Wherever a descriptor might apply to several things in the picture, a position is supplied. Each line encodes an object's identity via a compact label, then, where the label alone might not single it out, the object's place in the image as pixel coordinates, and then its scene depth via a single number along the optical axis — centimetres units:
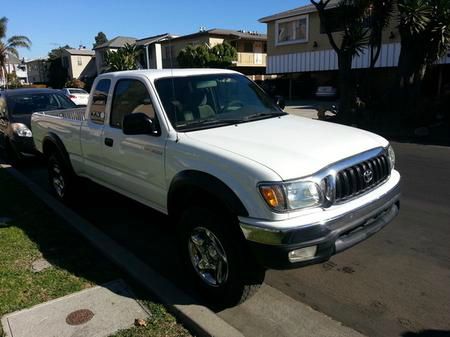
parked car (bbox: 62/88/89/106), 2589
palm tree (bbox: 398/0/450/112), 1269
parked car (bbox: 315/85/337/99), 2603
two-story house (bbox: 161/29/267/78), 4019
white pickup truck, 303
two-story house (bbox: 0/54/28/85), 8559
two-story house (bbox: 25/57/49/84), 7086
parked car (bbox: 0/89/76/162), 914
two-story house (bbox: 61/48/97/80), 6209
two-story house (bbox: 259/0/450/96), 2439
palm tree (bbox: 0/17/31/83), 5997
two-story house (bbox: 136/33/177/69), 4475
